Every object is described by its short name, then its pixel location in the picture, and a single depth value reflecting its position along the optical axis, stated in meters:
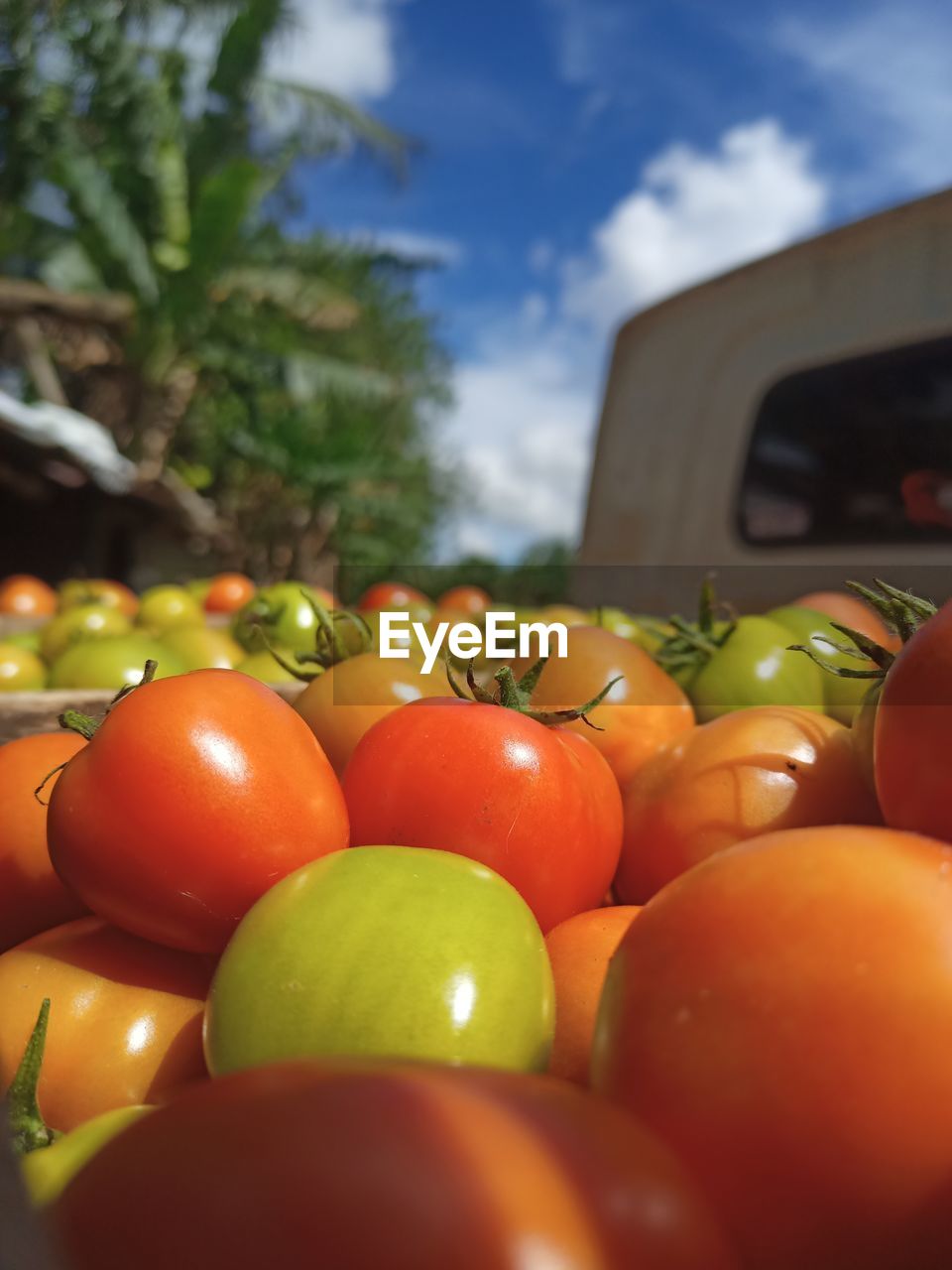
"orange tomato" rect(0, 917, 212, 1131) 0.17
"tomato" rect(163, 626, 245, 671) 0.47
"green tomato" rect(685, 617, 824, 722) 0.32
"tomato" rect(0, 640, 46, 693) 0.51
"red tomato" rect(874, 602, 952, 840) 0.16
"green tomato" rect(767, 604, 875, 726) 0.32
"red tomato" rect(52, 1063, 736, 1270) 0.09
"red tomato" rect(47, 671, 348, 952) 0.19
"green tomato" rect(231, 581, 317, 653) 0.52
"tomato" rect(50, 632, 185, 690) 0.45
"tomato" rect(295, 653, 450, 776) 0.27
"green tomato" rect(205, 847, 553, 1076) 0.14
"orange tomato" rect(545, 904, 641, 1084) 0.17
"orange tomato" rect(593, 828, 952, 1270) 0.12
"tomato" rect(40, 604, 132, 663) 0.56
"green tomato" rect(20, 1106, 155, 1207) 0.11
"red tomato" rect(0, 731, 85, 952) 0.23
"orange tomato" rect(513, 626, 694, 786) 0.29
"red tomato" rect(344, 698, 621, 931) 0.20
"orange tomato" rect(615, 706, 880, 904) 0.22
